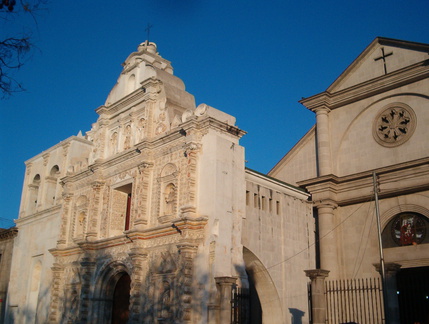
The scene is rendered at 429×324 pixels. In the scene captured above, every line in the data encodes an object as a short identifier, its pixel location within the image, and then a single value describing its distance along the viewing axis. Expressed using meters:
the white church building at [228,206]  19.97
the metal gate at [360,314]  21.91
